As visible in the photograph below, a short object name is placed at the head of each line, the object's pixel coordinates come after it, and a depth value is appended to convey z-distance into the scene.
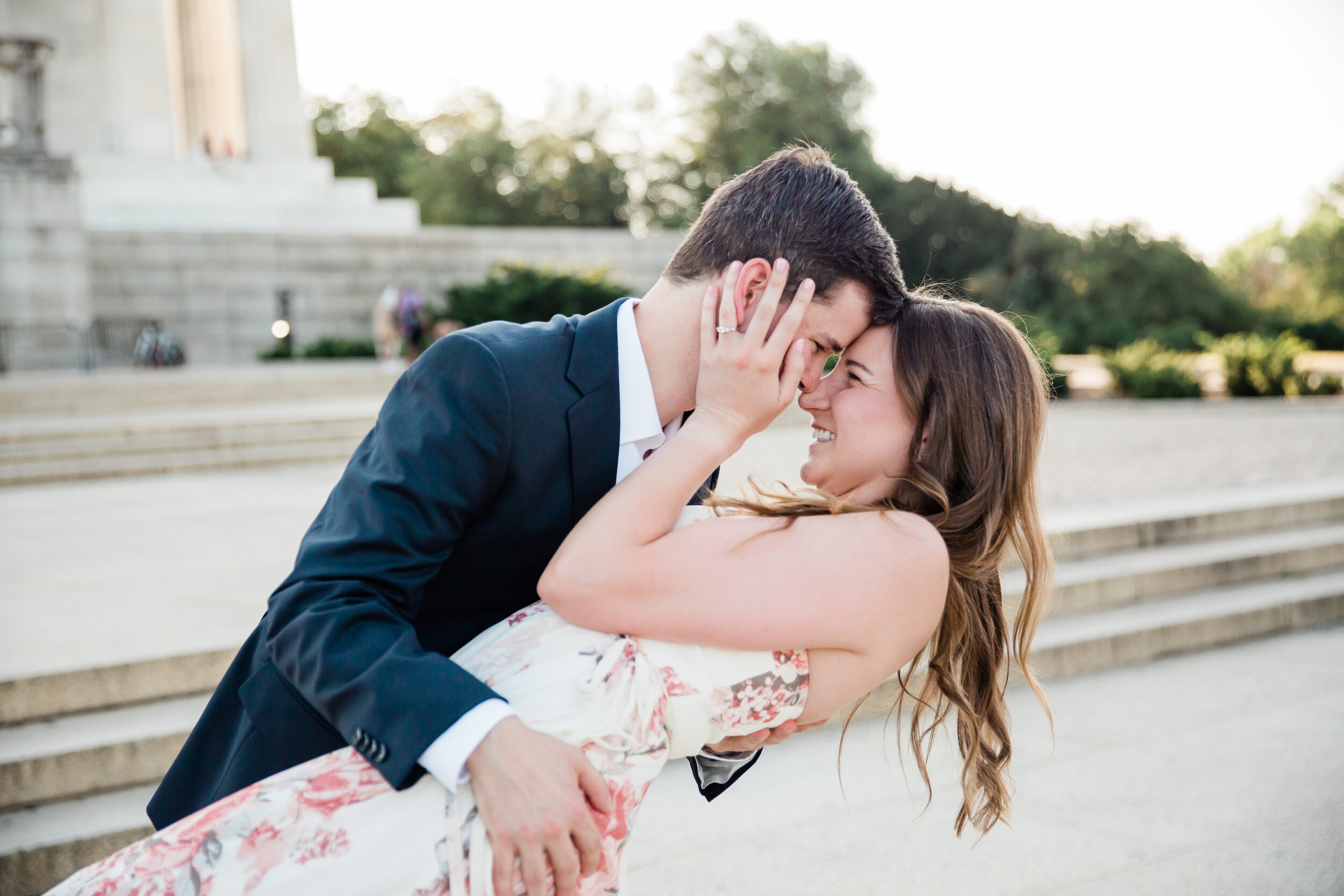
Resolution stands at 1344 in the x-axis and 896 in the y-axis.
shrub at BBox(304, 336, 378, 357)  23.16
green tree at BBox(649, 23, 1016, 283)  45.09
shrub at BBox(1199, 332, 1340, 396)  20.97
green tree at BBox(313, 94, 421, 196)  58.12
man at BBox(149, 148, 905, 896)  1.70
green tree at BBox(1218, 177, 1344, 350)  60.69
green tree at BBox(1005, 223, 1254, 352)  35.22
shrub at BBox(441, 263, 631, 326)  23.17
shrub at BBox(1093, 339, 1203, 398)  21.44
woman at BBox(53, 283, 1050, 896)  1.71
